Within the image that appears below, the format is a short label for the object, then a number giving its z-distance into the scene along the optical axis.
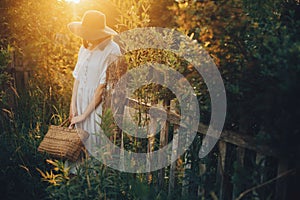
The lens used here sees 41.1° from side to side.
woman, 3.82
